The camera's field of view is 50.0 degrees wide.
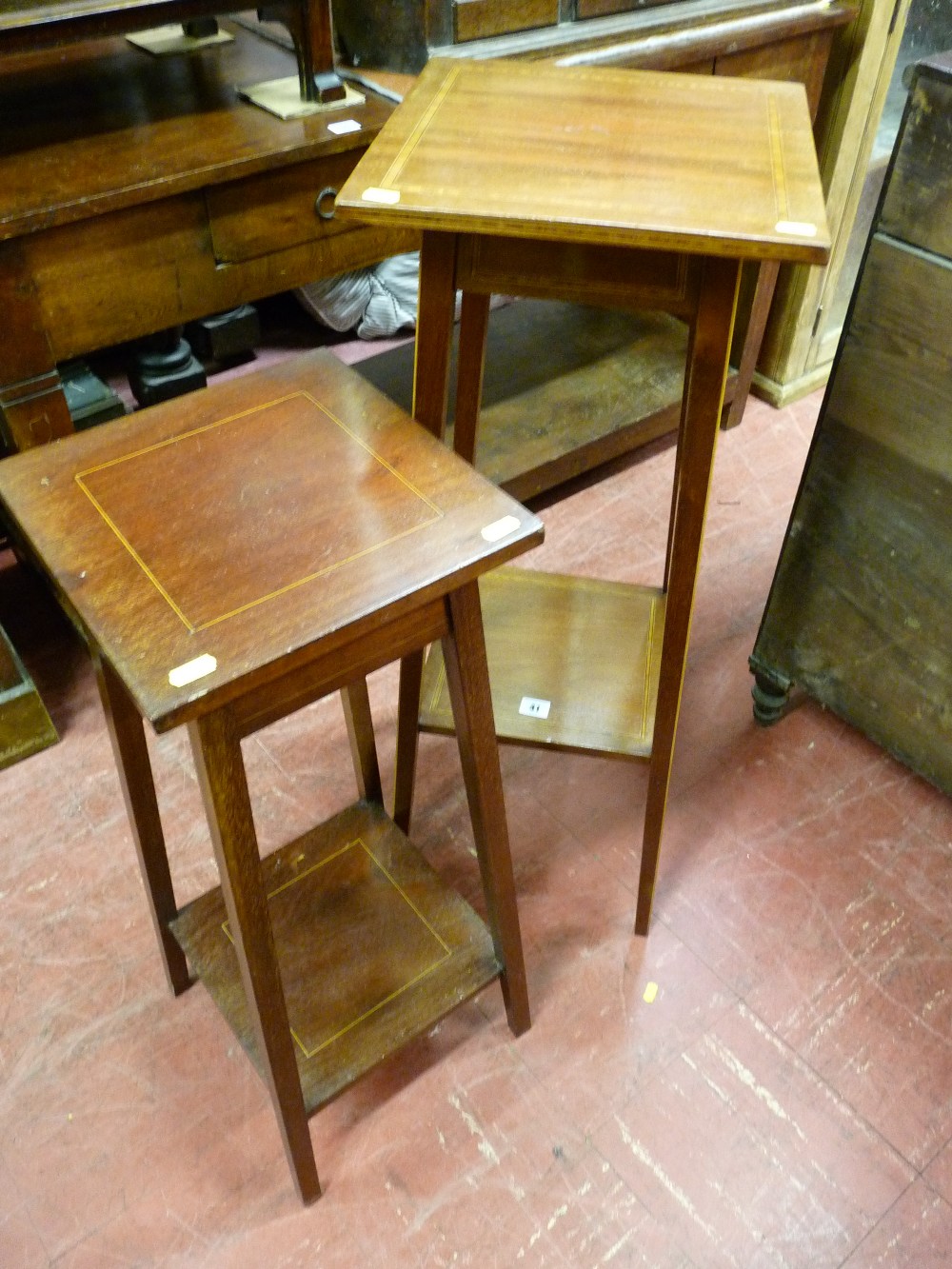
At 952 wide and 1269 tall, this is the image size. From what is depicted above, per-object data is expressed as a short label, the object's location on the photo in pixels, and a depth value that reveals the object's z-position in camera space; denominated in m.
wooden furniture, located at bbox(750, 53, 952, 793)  1.25
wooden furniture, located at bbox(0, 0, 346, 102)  1.27
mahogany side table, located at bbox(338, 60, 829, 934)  0.88
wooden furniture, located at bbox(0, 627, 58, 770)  1.68
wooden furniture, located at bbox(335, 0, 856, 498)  1.64
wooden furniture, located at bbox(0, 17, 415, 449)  1.33
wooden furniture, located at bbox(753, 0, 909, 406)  2.03
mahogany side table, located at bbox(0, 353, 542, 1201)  0.81
